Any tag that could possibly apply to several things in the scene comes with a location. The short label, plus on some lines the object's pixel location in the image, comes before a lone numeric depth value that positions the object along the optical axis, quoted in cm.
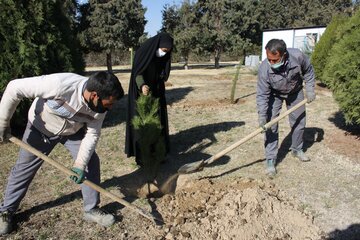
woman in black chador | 452
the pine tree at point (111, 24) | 2647
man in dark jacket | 436
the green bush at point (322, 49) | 1212
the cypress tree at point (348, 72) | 580
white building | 2408
